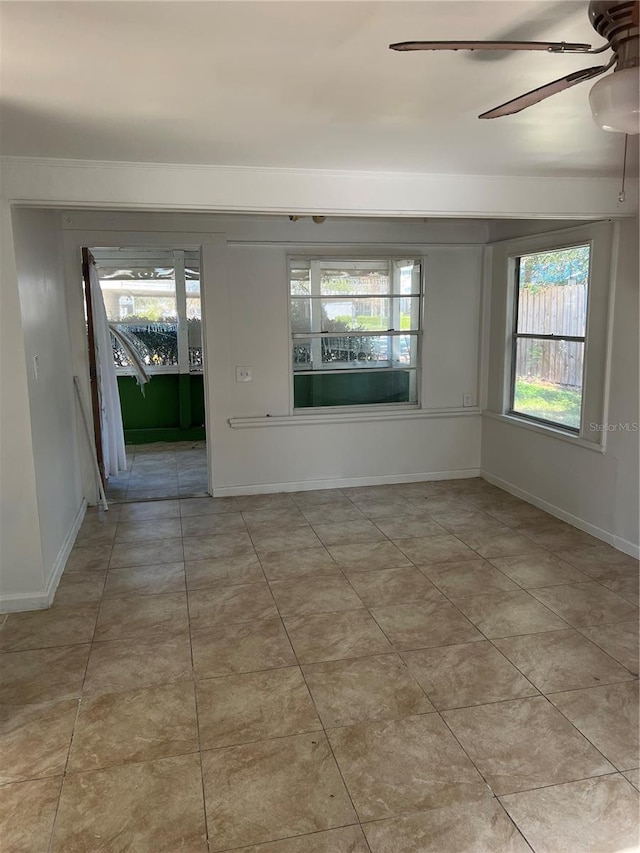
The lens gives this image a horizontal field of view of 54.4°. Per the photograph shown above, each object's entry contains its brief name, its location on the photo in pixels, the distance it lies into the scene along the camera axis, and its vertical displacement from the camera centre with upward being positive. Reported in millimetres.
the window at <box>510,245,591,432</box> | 4465 -90
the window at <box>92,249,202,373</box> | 7457 +318
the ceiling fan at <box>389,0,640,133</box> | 1493 +655
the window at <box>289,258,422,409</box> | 5371 -23
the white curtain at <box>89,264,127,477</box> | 5438 -601
